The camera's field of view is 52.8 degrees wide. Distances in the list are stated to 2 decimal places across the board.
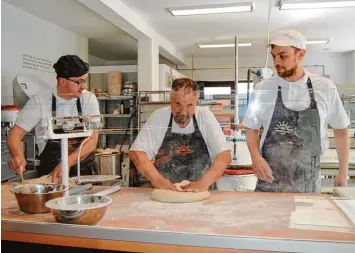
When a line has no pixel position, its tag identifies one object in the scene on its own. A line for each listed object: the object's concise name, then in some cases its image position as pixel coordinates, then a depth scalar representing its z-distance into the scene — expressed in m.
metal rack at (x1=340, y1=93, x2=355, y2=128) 1.48
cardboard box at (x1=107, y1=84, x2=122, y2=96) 3.58
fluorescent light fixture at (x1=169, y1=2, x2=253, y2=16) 3.53
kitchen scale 1.32
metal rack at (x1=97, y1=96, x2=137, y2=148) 1.72
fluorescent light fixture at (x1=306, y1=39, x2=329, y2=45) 5.21
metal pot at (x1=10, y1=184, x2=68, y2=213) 1.14
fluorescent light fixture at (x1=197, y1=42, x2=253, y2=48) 5.46
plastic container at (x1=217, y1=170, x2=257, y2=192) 1.58
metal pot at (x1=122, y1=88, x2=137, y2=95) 3.90
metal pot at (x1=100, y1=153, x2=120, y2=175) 1.76
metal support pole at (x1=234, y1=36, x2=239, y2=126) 1.60
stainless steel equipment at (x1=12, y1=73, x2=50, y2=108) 1.62
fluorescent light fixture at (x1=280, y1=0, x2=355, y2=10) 3.42
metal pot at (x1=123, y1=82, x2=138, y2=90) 4.32
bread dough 1.29
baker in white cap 1.45
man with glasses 1.50
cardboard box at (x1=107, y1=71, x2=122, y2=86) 4.16
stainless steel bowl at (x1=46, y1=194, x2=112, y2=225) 1.00
